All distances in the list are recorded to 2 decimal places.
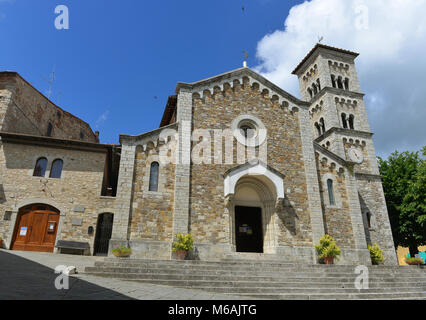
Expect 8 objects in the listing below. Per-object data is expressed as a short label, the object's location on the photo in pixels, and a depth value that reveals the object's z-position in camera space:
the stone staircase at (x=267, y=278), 9.70
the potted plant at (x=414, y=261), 14.45
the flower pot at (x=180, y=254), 13.01
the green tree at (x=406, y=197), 21.89
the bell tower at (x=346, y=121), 21.67
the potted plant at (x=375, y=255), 16.02
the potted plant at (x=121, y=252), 12.51
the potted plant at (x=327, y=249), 14.69
